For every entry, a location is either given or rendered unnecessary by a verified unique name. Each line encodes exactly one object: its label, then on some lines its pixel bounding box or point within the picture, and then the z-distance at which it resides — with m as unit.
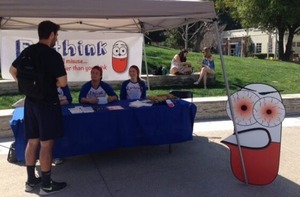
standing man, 3.73
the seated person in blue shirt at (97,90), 5.56
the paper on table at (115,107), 5.00
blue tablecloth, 4.68
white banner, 8.03
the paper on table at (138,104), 5.16
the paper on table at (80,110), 4.80
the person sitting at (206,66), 10.37
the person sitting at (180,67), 10.77
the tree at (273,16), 28.20
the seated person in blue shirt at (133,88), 6.12
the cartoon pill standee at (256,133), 4.31
